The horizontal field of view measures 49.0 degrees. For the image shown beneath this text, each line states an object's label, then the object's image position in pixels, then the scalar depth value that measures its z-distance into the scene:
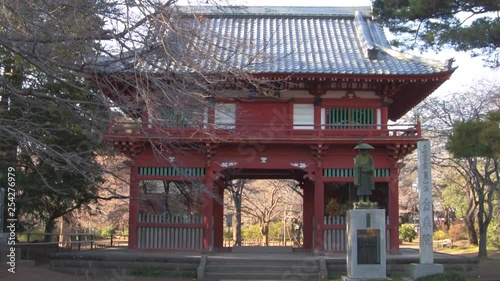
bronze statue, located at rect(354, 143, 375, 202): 15.23
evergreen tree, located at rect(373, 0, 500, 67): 12.57
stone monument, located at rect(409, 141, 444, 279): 14.29
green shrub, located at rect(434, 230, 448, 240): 48.28
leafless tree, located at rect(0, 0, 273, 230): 8.24
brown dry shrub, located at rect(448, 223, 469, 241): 44.88
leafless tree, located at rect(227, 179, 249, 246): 37.19
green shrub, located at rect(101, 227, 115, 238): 57.73
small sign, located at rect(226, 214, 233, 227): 40.61
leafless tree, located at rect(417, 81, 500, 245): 31.23
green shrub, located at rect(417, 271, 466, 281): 13.36
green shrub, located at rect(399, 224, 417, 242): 48.75
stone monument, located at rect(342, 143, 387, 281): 14.36
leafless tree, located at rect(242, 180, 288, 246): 45.84
